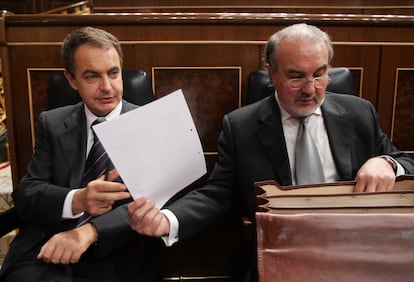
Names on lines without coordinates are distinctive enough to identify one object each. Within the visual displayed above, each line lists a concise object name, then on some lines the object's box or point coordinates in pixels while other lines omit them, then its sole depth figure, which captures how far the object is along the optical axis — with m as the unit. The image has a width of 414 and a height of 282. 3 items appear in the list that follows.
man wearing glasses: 1.44
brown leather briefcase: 0.96
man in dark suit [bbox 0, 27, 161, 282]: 1.41
